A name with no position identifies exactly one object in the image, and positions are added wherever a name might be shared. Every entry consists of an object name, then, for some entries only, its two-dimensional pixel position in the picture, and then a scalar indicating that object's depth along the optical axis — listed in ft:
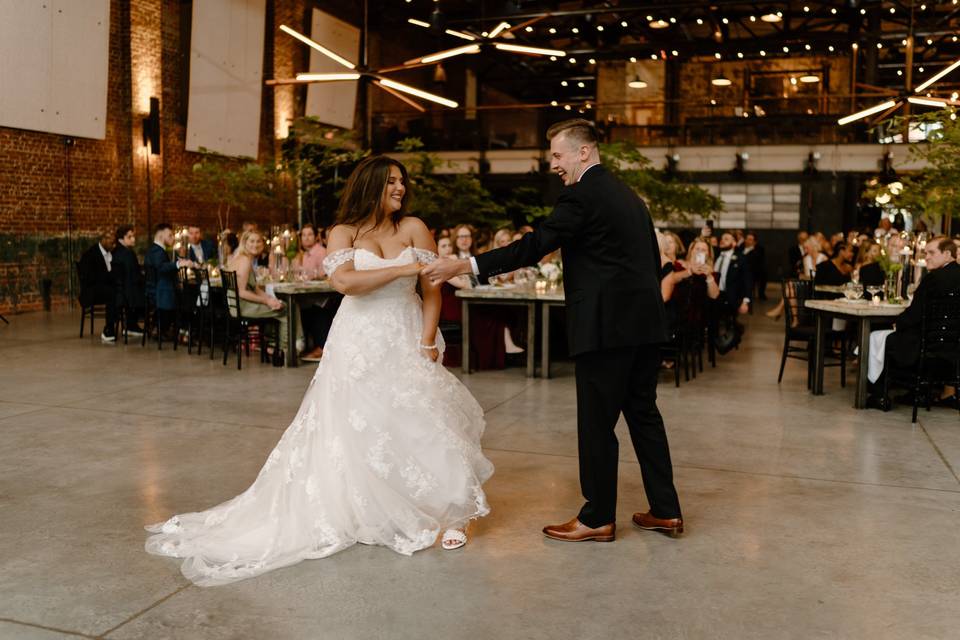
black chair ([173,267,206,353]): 30.55
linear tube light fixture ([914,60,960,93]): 37.67
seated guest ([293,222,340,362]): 28.78
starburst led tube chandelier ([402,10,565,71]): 34.24
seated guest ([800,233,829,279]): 42.73
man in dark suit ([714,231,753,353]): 33.55
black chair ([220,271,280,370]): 27.53
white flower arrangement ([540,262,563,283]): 28.43
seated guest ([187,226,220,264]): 38.55
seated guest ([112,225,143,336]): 32.45
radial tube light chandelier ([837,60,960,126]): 38.13
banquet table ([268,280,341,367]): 27.37
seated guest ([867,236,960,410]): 20.63
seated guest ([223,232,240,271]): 36.46
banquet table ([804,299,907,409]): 21.84
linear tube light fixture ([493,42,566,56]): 34.08
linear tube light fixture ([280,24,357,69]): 36.01
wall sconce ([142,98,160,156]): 51.83
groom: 11.37
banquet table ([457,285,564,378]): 26.16
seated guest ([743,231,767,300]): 55.86
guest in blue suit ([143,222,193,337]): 31.45
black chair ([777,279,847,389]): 25.38
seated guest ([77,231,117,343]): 33.53
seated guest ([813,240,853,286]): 32.12
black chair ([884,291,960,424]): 20.36
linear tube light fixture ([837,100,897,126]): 42.59
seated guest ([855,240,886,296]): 28.40
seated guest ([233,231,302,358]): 27.68
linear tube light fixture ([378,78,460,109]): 37.85
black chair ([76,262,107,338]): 34.94
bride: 11.71
